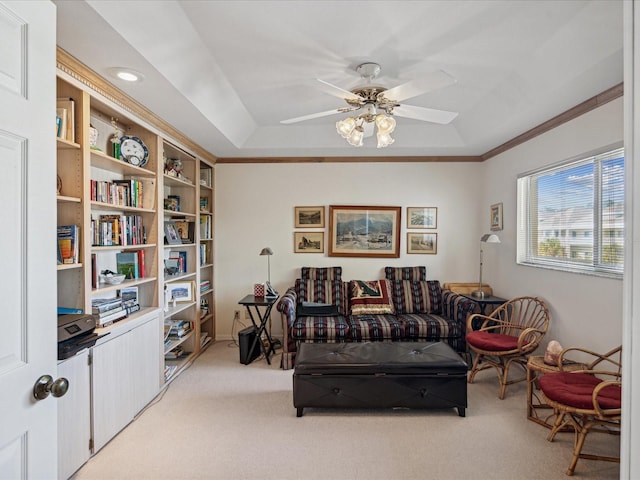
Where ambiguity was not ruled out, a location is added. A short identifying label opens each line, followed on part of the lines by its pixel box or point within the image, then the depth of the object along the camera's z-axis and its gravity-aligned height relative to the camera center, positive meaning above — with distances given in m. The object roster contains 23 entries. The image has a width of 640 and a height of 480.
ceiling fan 2.46 +0.95
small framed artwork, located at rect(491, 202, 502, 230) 4.47 +0.25
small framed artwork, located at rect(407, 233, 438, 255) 5.01 -0.10
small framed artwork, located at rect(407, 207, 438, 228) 5.01 +0.26
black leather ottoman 2.91 -1.18
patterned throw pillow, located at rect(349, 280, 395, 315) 4.48 -0.76
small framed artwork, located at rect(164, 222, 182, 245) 3.84 +0.00
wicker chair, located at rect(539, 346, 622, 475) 2.11 -0.97
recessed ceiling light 2.32 +1.03
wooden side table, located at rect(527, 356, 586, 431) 2.77 -1.12
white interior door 0.92 -0.01
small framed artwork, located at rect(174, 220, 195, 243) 4.23 +0.04
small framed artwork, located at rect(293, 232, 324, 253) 5.04 -0.09
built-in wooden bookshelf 2.34 +0.01
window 2.80 +0.19
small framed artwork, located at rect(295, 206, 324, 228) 5.03 +0.25
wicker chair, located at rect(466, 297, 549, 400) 3.26 -0.95
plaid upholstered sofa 3.96 -0.89
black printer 1.85 -0.52
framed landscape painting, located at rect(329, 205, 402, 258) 5.00 +0.06
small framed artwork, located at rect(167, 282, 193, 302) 3.85 -0.61
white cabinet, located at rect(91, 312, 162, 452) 2.45 -1.06
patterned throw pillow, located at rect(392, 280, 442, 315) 4.59 -0.77
